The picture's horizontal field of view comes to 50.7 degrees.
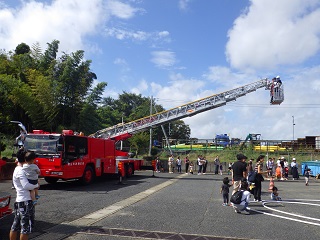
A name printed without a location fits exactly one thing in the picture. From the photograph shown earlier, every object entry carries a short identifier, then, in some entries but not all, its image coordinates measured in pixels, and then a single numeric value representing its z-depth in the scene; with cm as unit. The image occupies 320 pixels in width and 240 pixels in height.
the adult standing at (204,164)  2937
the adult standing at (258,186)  1174
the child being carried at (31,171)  553
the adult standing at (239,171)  1043
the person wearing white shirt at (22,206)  529
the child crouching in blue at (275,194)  1220
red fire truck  1416
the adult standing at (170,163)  2993
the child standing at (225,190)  1070
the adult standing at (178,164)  3091
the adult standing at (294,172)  2545
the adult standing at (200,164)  2920
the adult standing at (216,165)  2977
